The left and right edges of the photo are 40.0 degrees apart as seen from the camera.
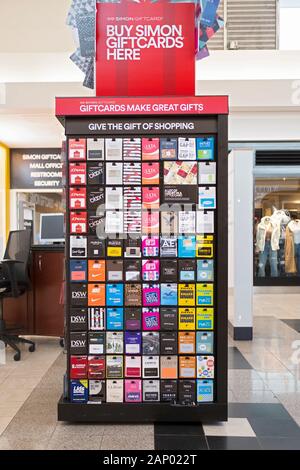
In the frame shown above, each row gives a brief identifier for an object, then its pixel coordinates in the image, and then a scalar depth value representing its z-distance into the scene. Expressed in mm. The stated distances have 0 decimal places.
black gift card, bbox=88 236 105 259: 2729
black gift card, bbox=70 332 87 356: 2738
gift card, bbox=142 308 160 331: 2730
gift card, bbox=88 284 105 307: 2734
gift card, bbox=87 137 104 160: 2707
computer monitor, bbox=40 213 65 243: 5414
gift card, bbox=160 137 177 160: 2703
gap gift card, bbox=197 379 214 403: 2730
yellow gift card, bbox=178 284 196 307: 2727
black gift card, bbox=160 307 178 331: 2725
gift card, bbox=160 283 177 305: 2727
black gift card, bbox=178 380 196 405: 2730
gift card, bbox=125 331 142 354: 2738
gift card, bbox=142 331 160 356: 2738
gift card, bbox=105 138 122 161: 2703
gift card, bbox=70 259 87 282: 2732
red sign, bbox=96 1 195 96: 2877
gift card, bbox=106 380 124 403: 2736
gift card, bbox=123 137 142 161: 2705
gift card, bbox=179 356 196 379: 2734
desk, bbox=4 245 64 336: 4887
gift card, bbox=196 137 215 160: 2691
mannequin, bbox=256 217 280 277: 9469
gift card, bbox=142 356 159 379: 2744
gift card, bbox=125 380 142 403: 2736
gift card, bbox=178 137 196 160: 2696
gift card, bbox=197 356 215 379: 2732
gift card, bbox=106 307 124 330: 2732
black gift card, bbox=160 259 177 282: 2725
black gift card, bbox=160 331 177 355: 2736
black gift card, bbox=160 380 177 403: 2736
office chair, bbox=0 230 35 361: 4453
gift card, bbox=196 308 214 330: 2725
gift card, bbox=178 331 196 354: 2734
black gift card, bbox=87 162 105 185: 2715
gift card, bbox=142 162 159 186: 2709
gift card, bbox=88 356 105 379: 2742
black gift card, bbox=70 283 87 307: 2730
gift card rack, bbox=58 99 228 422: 2701
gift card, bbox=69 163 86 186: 2711
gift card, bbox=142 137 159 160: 2705
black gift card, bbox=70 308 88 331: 2734
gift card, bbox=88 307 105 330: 2734
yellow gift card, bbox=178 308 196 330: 2729
